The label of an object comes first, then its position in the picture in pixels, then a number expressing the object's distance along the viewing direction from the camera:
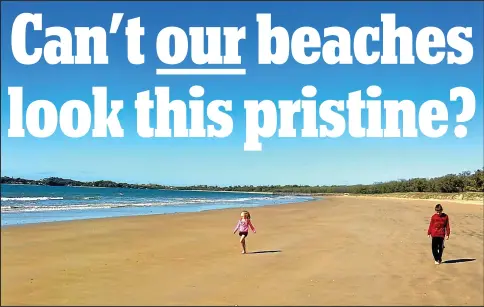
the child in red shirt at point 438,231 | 12.68
